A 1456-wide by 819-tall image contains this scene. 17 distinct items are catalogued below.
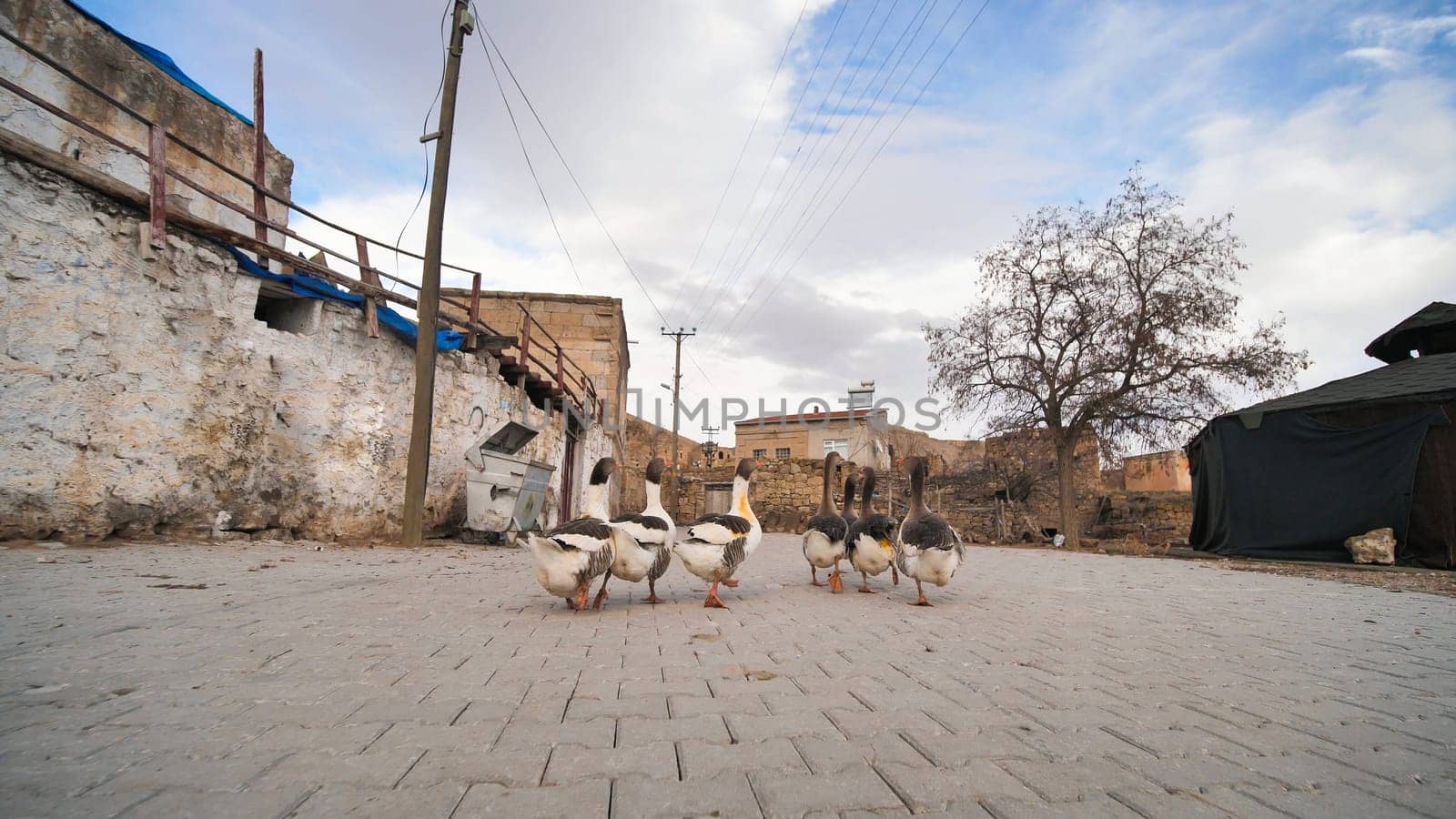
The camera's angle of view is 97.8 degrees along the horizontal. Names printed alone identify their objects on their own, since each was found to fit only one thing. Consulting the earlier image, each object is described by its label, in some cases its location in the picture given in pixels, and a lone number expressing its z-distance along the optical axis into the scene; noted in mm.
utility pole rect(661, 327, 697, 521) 37719
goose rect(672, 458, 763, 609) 5656
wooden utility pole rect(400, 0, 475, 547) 9898
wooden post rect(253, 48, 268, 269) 9867
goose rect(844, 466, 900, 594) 6879
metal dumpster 11297
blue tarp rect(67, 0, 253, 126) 10781
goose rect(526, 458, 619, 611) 4871
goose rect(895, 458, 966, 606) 5754
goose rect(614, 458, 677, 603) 5430
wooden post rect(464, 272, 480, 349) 12477
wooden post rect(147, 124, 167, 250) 7668
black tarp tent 11008
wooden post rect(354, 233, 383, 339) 10648
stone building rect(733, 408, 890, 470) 36688
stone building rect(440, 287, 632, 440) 25438
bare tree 16469
